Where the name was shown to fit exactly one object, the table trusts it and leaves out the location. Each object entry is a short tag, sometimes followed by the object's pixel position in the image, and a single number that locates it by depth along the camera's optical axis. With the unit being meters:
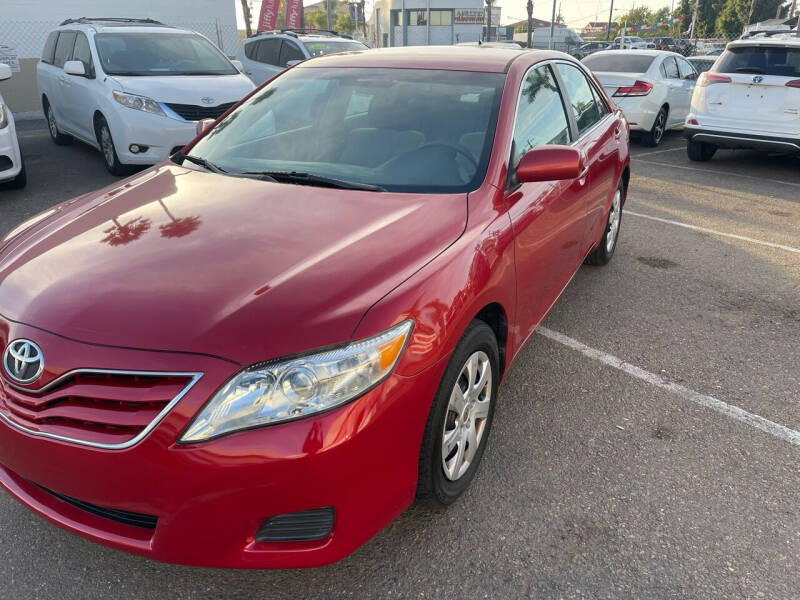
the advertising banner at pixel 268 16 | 28.98
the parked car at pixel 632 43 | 42.25
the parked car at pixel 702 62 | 16.16
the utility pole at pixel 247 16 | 39.28
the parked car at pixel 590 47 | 46.06
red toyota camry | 1.77
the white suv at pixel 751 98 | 8.16
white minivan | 7.22
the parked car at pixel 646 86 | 10.31
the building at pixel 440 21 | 55.47
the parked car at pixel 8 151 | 6.64
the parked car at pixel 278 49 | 11.44
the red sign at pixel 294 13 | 27.75
